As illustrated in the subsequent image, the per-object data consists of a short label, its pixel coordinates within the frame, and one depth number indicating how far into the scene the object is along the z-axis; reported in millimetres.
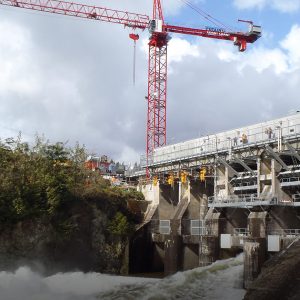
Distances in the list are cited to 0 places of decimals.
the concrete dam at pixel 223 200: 40562
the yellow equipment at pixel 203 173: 52844
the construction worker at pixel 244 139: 48353
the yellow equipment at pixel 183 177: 55094
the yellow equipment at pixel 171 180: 57266
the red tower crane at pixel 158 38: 79875
